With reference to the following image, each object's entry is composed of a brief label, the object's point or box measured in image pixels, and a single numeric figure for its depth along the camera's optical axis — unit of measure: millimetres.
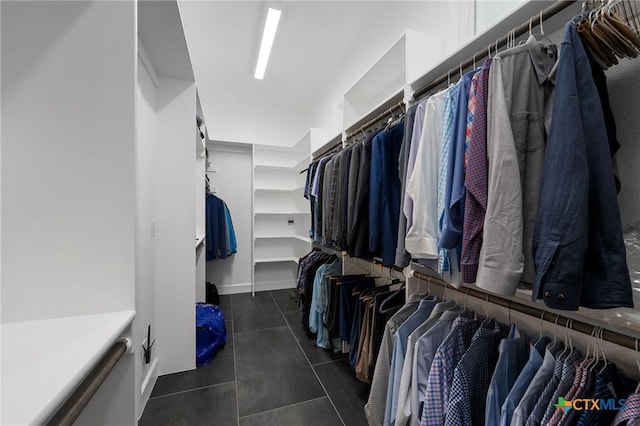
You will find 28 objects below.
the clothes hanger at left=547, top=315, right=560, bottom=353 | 855
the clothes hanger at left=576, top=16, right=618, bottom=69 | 656
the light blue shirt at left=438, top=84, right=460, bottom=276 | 927
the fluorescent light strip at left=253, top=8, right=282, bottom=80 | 2209
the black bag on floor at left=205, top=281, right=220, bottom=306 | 3263
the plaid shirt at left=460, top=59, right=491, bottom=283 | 803
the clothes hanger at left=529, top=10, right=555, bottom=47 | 791
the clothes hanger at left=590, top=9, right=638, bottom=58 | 632
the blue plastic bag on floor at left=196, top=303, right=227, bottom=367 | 2082
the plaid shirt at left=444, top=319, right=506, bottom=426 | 881
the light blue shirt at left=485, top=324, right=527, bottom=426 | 836
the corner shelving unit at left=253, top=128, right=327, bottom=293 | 3996
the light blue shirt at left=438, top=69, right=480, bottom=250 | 852
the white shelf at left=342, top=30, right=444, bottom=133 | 1438
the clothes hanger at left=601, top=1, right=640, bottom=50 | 620
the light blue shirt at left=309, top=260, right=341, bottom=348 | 2287
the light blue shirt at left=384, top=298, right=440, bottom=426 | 1158
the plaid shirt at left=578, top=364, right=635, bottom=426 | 652
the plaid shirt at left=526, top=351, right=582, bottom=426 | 706
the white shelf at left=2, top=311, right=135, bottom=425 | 384
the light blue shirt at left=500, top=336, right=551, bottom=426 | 780
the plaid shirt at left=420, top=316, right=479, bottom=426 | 945
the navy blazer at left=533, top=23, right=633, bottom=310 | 571
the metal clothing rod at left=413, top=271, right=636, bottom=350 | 726
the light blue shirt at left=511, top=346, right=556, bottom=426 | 737
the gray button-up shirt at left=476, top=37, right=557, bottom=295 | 709
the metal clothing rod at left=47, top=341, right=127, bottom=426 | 451
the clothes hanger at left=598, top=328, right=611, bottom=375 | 727
